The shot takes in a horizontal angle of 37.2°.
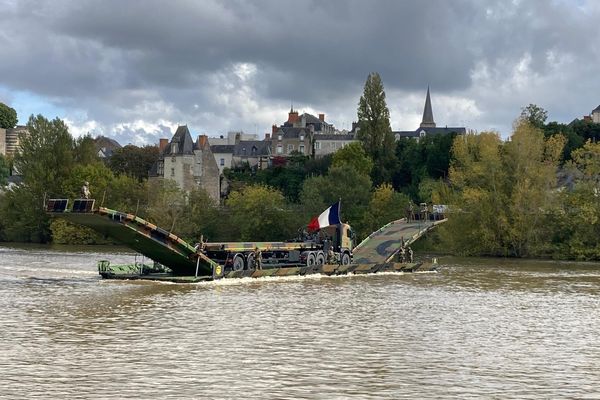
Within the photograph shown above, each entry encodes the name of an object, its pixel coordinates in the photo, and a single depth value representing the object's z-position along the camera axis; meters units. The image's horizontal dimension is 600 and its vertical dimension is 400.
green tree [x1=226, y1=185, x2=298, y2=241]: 86.44
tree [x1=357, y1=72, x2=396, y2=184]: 110.88
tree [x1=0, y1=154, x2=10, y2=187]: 120.68
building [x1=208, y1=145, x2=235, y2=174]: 152.56
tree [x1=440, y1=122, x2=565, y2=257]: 71.00
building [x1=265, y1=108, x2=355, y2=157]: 146.62
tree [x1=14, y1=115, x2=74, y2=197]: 94.62
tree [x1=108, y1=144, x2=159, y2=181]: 133.50
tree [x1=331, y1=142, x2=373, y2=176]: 104.19
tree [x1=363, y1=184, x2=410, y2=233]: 83.81
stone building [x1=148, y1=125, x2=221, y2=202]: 109.00
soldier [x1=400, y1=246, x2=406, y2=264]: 52.47
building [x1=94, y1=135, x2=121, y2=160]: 173.49
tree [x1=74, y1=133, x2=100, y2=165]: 98.81
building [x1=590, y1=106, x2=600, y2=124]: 145.25
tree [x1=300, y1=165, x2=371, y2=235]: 86.06
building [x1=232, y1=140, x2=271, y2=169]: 150.62
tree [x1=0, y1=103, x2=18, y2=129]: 186.75
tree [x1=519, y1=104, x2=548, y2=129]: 124.06
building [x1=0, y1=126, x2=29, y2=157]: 173.38
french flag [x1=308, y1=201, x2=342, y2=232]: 46.59
